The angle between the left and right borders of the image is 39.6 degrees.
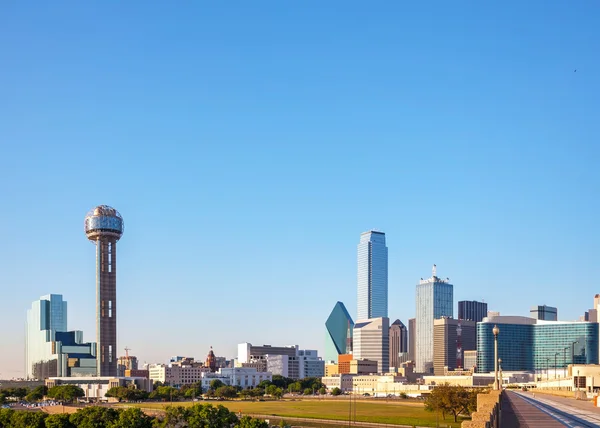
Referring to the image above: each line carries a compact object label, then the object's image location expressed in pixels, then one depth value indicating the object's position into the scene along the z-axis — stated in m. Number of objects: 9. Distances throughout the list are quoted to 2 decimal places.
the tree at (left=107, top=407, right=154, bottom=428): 115.81
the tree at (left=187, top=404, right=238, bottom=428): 113.56
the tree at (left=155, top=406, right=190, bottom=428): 117.44
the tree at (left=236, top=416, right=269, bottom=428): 105.12
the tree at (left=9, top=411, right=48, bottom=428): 123.81
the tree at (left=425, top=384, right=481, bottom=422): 139.12
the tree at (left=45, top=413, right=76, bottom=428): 119.81
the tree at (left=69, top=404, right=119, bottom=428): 119.19
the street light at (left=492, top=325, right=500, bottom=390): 64.71
